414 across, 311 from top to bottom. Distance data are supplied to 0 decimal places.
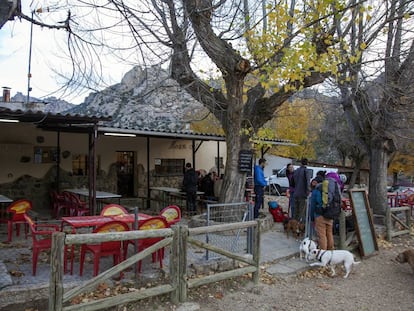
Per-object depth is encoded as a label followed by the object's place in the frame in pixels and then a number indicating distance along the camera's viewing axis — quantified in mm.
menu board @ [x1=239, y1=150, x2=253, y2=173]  8922
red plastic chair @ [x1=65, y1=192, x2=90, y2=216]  8383
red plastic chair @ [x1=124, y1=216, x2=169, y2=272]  5301
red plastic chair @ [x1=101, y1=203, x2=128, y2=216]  6539
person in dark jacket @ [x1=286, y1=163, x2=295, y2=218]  9398
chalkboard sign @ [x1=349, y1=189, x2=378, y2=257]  7699
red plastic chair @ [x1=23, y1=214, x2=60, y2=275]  4943
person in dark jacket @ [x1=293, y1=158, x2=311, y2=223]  8852
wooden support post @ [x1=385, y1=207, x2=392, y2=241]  9375
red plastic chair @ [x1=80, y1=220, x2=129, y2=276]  4875
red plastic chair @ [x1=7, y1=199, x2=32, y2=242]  6867
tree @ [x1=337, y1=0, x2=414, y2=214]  9320
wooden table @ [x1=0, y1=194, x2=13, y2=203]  7953
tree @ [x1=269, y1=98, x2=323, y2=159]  25873
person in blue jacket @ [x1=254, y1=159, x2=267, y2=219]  9577
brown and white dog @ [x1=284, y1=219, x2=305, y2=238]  8281
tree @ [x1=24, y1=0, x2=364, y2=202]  7113
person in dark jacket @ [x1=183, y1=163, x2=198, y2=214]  10648
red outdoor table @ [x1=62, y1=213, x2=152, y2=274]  5406
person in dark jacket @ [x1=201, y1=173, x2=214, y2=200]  12334
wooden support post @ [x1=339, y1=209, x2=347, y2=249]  7680
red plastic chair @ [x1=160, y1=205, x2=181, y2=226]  6337
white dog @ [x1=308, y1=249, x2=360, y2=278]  6488
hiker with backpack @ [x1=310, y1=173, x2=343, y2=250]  7043
